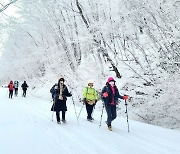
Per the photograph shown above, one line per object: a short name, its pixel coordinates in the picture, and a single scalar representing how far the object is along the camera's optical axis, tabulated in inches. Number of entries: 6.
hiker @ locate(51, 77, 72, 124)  482.6
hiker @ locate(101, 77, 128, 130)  422.0
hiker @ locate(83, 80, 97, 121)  515.2
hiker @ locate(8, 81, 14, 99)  1123.8
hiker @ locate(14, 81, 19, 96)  1241.4
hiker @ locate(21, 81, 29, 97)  1211.2
